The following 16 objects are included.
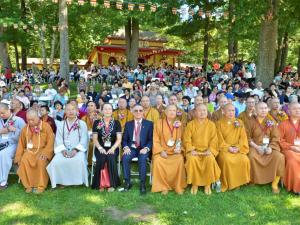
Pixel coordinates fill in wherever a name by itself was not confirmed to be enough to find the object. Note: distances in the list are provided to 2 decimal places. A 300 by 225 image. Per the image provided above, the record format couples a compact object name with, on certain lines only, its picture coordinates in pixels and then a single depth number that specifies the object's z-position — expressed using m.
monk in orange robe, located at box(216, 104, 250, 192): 6.17
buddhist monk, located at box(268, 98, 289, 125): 8.05
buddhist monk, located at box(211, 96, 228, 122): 8.08
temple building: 35.62
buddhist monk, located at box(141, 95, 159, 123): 8.00
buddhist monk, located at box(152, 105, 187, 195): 6.13
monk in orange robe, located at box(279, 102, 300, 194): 6.07
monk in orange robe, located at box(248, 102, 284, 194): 6.23
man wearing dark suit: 6.41
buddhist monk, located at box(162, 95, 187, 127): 7.49
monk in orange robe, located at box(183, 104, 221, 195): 6.09
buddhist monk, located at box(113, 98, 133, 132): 7.98
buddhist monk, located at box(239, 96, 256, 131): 6.86
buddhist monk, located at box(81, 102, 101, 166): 7.88
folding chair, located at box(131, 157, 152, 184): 6.45
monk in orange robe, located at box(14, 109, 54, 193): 6.22
